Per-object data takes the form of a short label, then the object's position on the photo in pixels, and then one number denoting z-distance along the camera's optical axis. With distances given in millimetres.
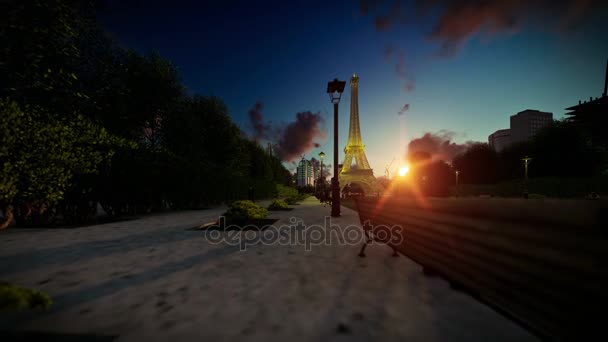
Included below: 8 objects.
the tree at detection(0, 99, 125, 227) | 5980
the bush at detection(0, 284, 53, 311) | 2074
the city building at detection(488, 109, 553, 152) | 134925
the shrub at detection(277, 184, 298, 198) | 45125
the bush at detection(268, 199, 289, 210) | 15484
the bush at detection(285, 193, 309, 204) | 22034
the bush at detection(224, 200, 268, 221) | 8291
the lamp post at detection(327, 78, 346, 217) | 10408
